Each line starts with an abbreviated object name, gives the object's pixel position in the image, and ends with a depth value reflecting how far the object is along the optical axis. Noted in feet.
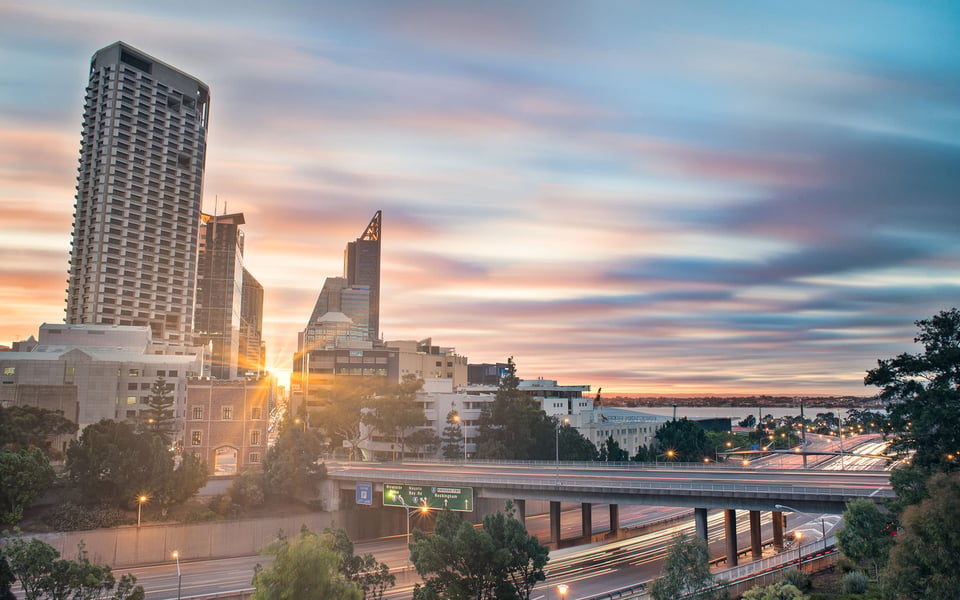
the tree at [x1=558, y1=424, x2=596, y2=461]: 369.71
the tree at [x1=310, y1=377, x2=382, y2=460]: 383.65
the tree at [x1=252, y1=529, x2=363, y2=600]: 117.19
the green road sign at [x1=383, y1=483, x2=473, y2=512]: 238.07
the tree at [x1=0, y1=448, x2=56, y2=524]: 217.97
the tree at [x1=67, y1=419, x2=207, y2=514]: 240.94
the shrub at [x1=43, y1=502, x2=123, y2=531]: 227.40
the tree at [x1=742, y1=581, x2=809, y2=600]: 110.52
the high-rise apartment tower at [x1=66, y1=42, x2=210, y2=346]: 599.16
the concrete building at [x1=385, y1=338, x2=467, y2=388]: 608.47
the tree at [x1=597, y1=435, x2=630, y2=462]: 390.24
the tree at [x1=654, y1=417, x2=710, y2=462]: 464.24
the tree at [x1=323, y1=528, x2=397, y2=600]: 147.64
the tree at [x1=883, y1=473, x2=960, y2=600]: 96.48
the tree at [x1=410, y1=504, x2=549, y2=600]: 139.03
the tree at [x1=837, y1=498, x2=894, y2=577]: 151.43
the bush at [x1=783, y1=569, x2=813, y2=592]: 146.41
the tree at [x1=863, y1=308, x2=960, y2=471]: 158.20
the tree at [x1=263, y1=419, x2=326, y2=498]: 286.05
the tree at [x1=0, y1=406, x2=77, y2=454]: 264.31
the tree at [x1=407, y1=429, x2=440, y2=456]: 378.32
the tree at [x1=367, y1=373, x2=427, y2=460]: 373.61
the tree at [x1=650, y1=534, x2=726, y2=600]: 119.65
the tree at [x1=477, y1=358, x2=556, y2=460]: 359.46
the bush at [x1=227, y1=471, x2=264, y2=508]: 276.00
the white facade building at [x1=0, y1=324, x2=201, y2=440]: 346.74
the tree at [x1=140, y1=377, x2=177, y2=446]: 318.45
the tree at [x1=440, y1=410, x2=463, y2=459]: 385.29
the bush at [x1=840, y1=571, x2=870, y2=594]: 142.72
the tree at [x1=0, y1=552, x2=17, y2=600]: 118.52
